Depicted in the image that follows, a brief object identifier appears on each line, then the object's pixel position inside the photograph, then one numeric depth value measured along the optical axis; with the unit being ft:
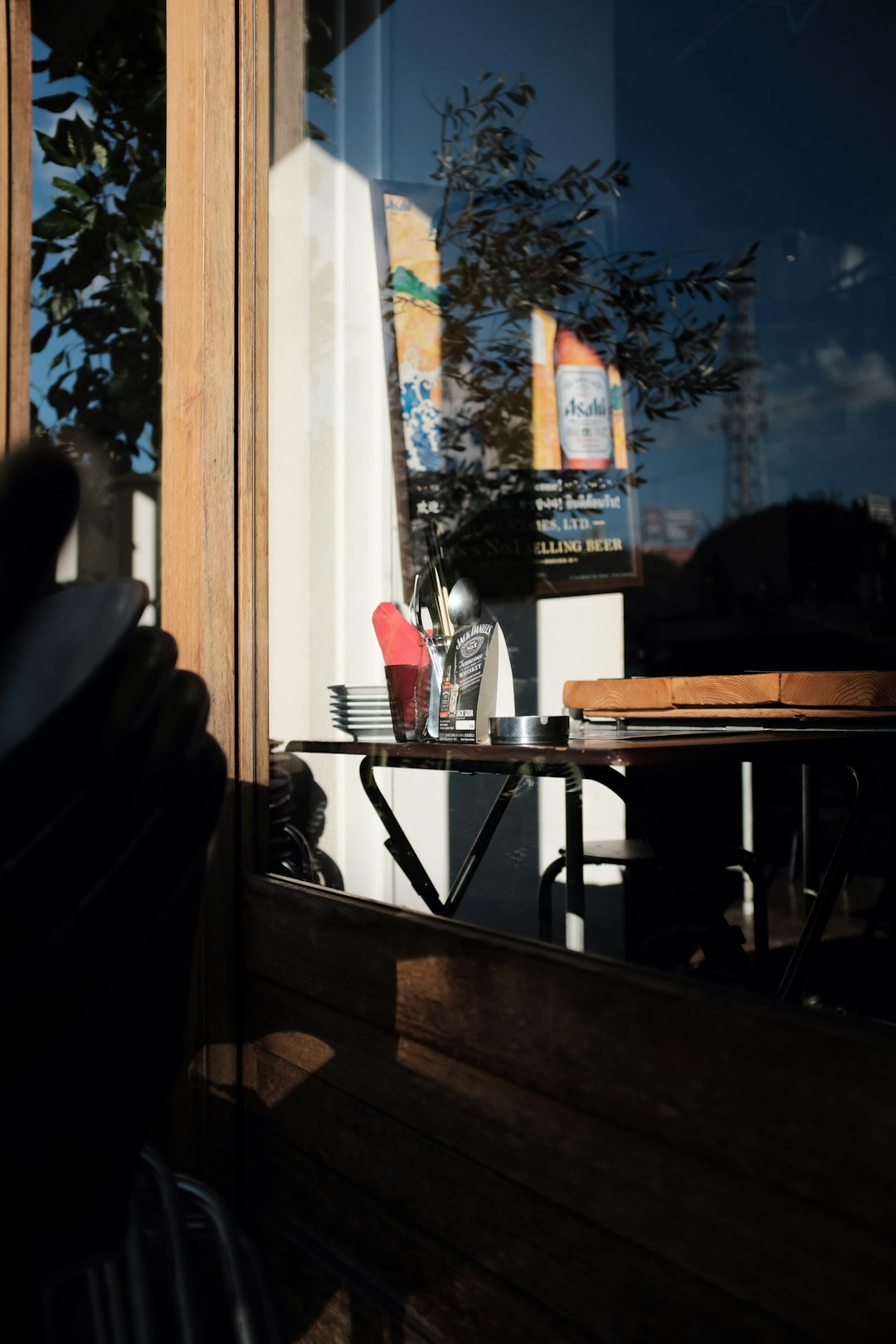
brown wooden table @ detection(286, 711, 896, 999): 4.08
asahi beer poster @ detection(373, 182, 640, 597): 6.08
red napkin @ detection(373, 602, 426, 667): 4.96
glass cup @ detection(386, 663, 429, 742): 4.83
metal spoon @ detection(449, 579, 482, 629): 5.23
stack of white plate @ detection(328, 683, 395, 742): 4.91
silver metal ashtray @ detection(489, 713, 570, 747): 4.30
